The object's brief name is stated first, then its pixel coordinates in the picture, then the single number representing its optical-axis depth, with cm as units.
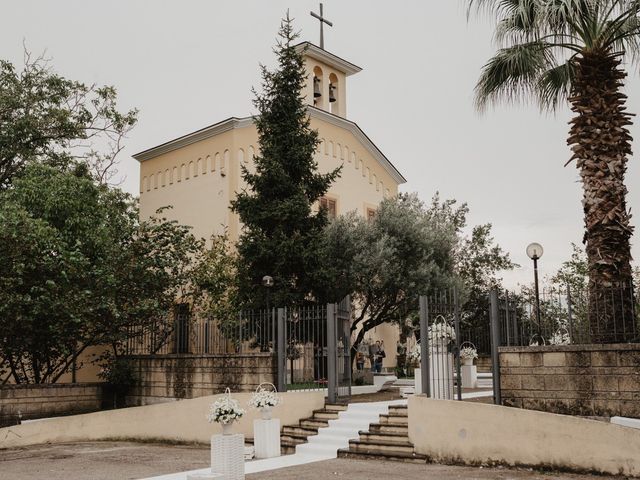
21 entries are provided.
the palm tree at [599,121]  1029
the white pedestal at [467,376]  2061
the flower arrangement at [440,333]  1234
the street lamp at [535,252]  1293
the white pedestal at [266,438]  1151
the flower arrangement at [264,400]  1166
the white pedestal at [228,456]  900
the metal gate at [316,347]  1338
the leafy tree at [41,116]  2022
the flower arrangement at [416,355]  1538
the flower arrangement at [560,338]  1102
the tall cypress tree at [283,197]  1617
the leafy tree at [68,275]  1525
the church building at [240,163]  2194
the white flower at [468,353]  2013
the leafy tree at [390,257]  1945
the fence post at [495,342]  1103
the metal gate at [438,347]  1169
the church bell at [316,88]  2431
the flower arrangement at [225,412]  959
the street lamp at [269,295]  1383
